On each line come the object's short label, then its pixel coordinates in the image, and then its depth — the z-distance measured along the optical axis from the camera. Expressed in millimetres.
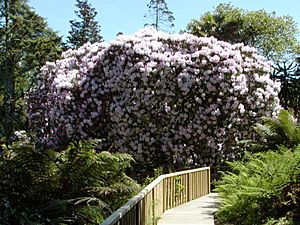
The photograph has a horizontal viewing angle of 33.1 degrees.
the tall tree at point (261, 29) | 28938
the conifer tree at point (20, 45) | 29297
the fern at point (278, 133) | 10562
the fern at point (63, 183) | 6867
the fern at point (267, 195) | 6980
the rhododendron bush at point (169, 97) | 13820
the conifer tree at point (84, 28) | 41062
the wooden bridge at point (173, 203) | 5875
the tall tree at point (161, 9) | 36125
